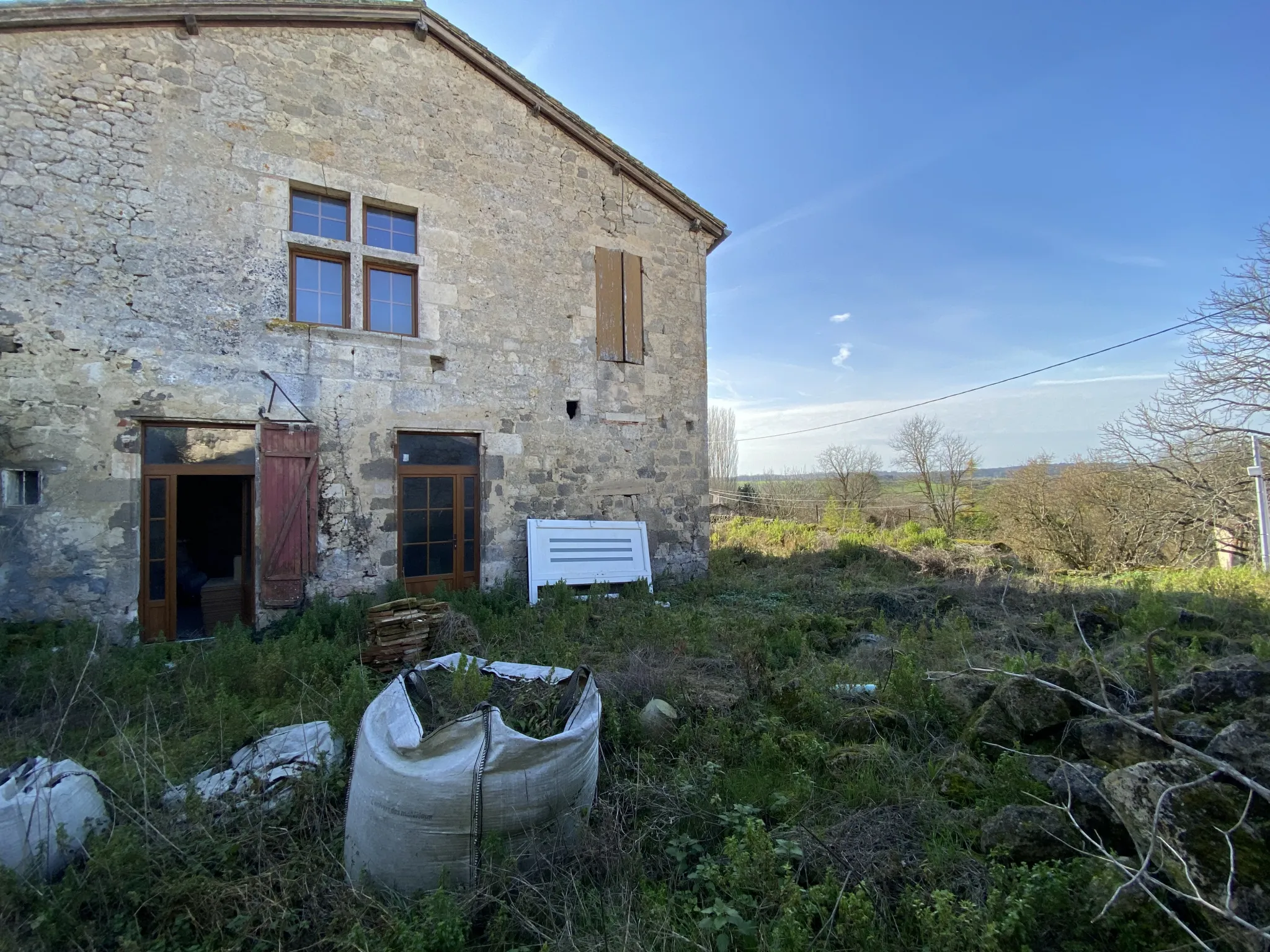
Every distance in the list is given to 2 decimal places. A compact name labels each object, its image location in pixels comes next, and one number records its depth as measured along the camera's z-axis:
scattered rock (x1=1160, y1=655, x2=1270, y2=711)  3.09
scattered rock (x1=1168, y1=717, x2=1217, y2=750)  2.65
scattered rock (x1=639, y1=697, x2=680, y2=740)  3.49
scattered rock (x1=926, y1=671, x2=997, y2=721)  3.65
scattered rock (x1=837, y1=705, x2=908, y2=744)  3.56
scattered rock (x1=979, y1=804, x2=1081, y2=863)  2.31
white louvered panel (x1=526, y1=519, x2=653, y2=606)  7.95
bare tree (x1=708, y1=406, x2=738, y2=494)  30.38
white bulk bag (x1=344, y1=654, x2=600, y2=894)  2.32
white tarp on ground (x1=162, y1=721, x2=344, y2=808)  2.84
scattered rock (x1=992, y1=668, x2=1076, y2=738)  3.13
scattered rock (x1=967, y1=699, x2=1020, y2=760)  3.21
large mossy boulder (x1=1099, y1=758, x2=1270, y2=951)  1.81
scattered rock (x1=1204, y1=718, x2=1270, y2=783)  2.26
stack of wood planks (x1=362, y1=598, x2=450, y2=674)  4.79
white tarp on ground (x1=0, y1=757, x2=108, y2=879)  2.38
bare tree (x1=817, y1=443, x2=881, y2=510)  21.11
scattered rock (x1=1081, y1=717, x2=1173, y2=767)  2.60
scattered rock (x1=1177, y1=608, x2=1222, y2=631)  5.86
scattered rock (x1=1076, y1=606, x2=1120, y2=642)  6.13
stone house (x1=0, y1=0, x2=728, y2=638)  5.69
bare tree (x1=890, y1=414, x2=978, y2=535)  17.31
